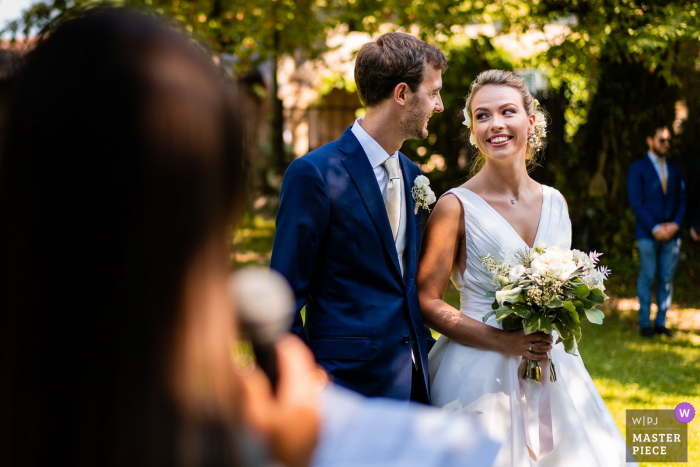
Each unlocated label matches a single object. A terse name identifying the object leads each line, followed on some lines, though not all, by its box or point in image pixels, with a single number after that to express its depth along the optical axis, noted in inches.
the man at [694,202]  357.1
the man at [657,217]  343.3
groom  110.2
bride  123.6
